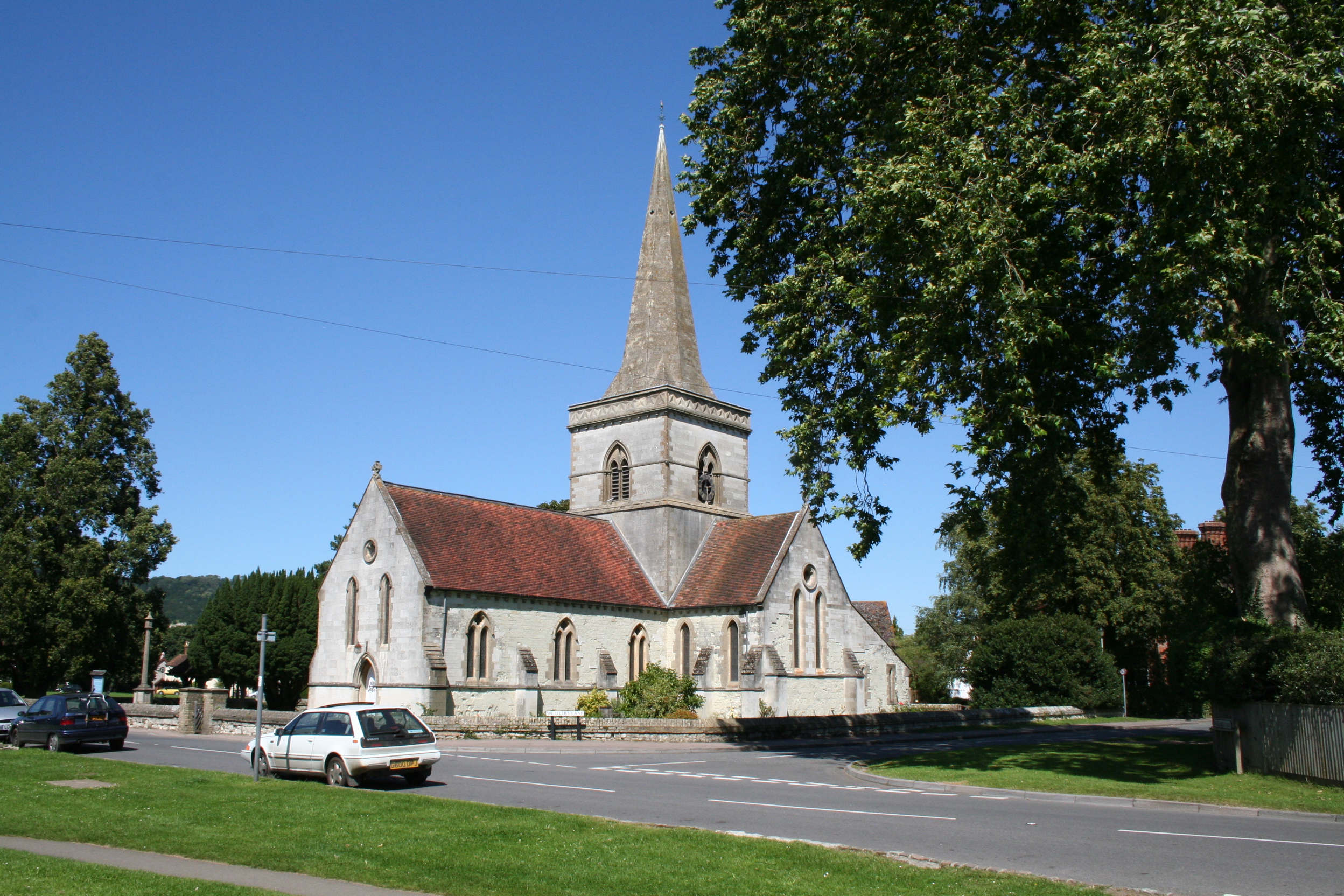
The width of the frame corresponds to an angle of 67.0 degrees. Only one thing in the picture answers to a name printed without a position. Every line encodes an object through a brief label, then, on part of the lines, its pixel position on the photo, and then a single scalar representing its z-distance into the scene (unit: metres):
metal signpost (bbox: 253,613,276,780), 16.28
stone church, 34.25
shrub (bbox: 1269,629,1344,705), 16.55
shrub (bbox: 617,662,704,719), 34.06
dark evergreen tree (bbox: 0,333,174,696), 43.62
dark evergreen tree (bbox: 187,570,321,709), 54.72
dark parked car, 24.05
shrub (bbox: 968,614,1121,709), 47.25
